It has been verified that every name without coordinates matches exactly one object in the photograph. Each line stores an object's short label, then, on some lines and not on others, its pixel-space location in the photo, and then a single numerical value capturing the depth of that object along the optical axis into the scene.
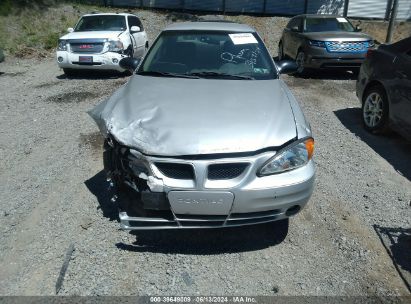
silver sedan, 2.89
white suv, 9.62
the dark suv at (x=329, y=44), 9.47
